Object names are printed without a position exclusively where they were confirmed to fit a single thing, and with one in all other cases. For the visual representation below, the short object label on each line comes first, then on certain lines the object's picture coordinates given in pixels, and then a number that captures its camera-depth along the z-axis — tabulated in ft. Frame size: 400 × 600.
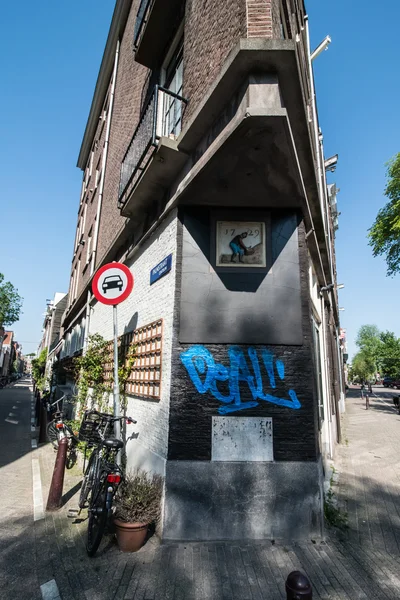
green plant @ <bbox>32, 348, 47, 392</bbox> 55.27
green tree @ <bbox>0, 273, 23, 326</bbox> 167.53
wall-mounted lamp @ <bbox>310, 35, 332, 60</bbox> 33.71
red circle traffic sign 16.97
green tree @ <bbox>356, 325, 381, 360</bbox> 278.83
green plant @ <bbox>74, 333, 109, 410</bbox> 26.77
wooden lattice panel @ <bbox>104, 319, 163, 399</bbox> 16.66
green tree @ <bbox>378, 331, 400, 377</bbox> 189.98
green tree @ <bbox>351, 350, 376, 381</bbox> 241.16
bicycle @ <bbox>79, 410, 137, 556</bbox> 11.81
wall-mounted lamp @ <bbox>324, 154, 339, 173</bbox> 62.44
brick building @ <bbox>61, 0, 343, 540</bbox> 13.07
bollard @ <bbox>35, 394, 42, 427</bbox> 41.38
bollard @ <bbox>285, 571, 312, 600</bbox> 5.38
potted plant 12.06
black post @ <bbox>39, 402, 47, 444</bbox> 32.89
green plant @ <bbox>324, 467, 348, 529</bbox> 15.04
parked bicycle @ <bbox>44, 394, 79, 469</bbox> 24.09
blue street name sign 17.11
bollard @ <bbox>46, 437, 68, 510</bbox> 16.21
